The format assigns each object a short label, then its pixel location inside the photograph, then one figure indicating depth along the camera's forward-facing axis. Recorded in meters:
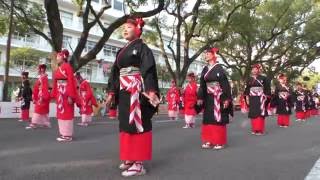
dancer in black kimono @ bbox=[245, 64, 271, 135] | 7.11
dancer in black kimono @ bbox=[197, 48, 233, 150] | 5.14
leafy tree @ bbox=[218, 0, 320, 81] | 23.14
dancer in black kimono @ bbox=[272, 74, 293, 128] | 9.64
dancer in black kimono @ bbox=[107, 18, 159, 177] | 3.36
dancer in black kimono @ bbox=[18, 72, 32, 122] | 9.33
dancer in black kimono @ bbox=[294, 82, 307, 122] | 12.91
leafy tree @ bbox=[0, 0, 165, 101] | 11.32
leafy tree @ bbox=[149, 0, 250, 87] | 16.61
